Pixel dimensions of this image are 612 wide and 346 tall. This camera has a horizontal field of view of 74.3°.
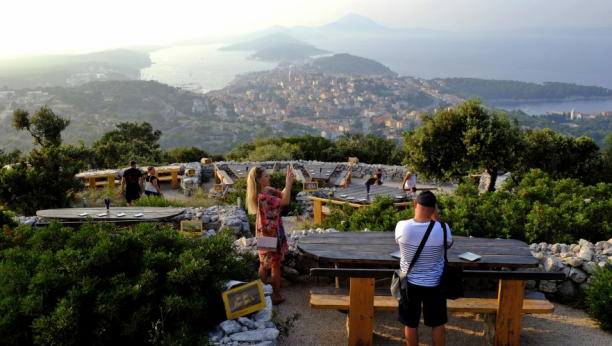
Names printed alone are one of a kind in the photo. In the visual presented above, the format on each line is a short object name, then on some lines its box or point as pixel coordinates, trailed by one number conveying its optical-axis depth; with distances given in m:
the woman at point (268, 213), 4.18
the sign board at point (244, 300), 3.17
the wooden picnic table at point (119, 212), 6.41
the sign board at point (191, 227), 5.79
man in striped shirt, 2.89
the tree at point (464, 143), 12.18
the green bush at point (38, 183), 8.31
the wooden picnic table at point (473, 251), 3.32
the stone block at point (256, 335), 2.99
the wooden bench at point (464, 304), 3.22
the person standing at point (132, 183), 8.71
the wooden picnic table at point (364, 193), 8.22
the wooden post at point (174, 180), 13.27
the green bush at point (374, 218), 5.60
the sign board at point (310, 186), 9.40
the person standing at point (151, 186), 9.06
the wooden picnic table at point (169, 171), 13.17
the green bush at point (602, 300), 3.68
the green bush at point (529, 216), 5.59
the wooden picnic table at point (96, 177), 12.29
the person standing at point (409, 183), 11.44
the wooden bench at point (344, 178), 13.44
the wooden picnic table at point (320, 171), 13.50
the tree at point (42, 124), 21.15
